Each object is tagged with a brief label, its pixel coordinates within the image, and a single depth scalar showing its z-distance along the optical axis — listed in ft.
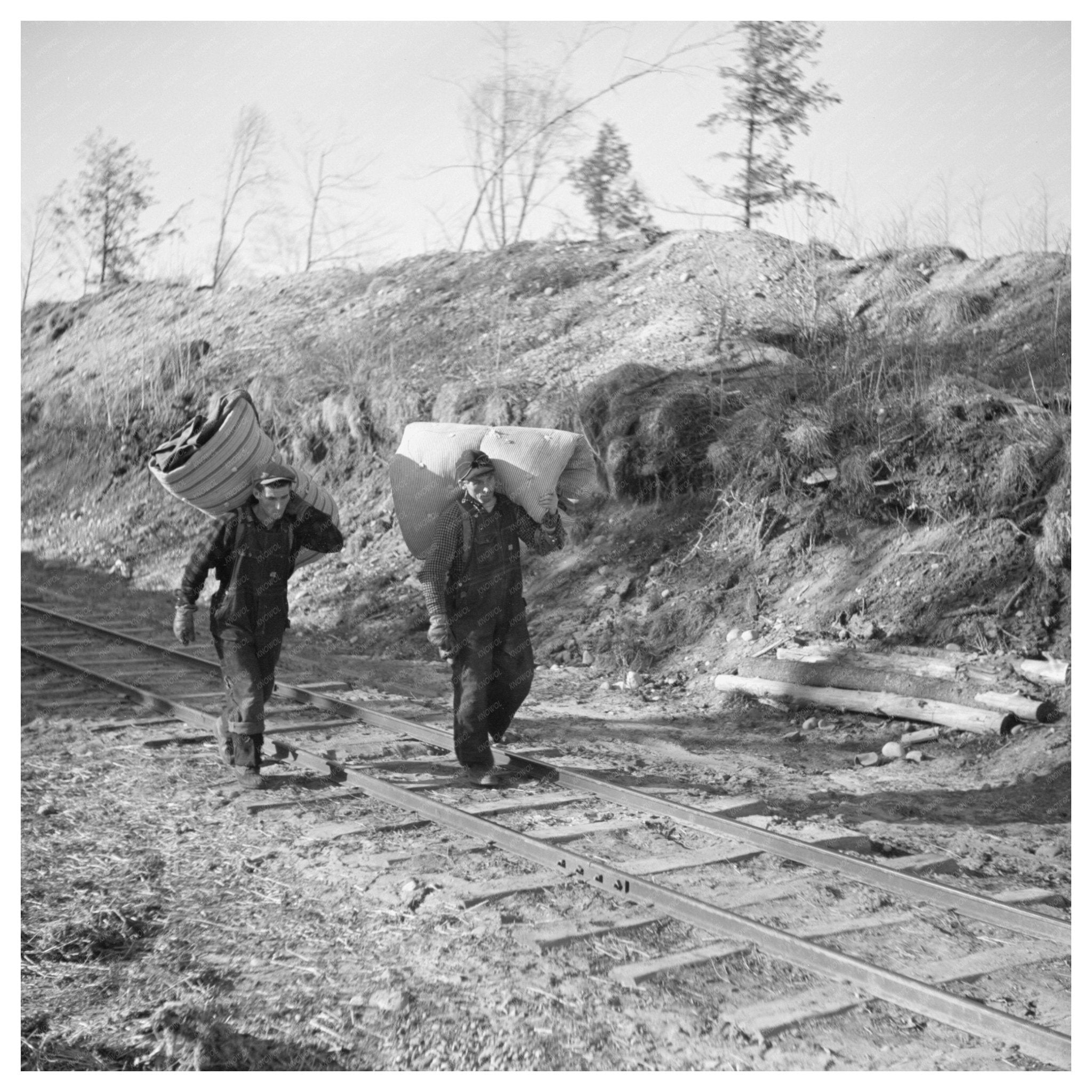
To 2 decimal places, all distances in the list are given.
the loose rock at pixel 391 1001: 12.92
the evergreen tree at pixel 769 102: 51.13
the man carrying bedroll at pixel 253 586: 21.13
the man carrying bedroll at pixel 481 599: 21.15
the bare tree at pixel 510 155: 65.87
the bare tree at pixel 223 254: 86.12
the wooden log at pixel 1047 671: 25.88
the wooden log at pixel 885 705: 25.57
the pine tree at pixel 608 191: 68.74
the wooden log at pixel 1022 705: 25.08
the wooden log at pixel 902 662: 26.89
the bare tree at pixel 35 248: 84.53
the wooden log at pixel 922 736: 26.17
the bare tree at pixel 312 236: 81.51
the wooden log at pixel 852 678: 26.76
